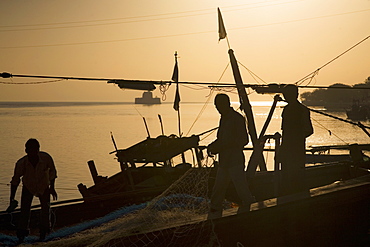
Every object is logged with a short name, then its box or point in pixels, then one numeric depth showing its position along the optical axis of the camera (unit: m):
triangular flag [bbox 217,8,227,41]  15.81
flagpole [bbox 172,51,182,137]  22.86
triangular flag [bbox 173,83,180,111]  24.54
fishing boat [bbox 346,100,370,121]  100.70
